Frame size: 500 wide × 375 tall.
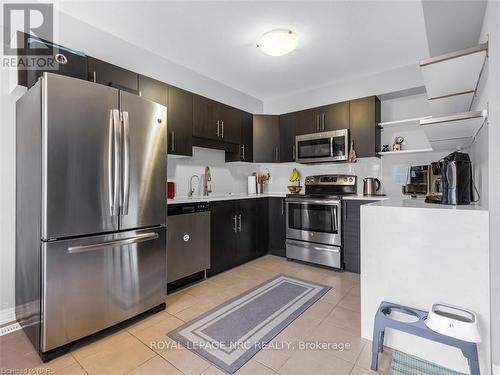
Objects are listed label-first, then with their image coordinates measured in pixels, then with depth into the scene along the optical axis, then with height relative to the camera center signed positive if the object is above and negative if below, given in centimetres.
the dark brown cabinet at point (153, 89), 261 +106
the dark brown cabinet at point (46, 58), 188 +103
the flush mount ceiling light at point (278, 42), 237 +142
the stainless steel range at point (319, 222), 331 -47
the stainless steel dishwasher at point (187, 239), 256 -54
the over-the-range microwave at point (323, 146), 354 +61
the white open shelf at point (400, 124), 326 +86
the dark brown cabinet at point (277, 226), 385 -59
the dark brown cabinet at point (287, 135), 409 +87
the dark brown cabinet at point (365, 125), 338 +85
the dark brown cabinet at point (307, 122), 385 +103
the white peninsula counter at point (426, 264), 142 -48
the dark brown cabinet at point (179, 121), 286 +79
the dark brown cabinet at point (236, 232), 309 -59
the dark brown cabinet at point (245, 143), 391 +71
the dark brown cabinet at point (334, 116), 358 +104
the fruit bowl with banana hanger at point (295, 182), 414 +10
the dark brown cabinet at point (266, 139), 414 +82
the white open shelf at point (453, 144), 227 +43
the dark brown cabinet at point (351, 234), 320 -59
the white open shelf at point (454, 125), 142 +42
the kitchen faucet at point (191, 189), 343 -1
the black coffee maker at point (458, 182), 177 +4
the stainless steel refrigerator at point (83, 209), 161 -14
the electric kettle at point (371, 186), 346 +2
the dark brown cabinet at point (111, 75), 225 +107
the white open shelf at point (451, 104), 177 +64
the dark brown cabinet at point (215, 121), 321 +93
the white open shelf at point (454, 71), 127 +64
